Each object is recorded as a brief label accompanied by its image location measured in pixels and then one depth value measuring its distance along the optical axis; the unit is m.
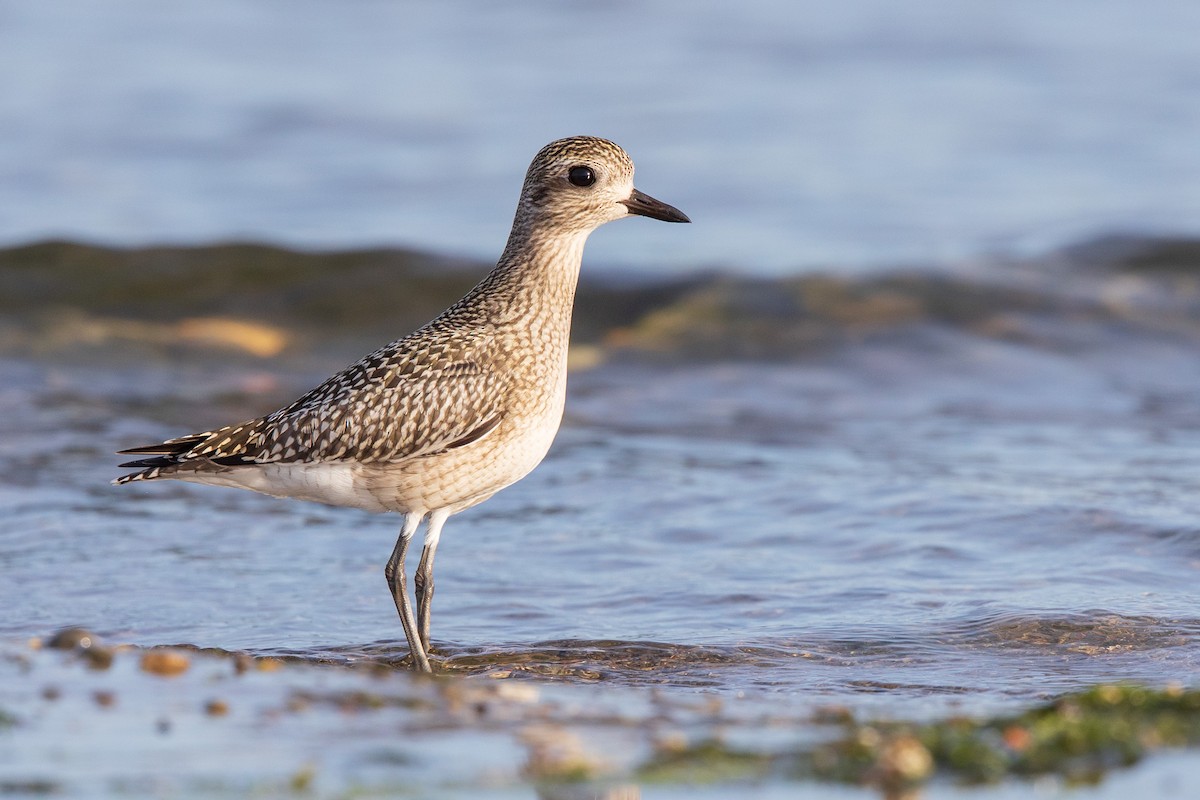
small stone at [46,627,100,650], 12.55
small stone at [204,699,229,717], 10.99
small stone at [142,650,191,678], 11.87
